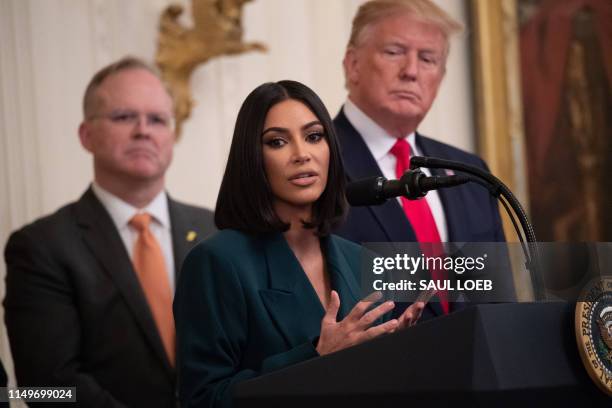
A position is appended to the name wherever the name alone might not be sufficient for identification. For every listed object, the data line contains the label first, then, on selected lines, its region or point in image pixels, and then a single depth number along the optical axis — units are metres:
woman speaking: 5.35
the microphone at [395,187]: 5.01
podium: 4.19
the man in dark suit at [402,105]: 7.85
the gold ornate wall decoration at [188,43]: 11.73
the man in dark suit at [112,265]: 8.02
